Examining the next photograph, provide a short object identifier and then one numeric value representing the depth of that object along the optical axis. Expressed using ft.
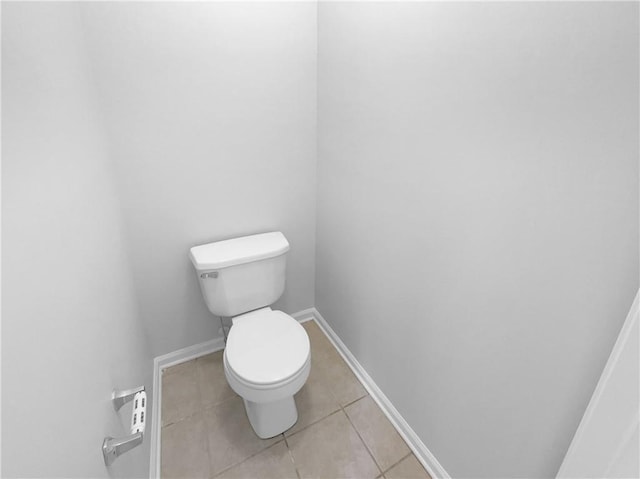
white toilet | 3.96
